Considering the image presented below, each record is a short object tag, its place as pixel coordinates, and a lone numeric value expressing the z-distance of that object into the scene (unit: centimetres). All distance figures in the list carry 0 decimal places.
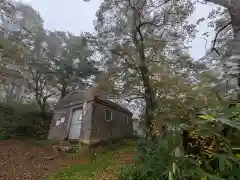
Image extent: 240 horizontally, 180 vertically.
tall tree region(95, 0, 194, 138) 555
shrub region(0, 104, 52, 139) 826
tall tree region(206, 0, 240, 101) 107
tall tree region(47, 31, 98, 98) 900
